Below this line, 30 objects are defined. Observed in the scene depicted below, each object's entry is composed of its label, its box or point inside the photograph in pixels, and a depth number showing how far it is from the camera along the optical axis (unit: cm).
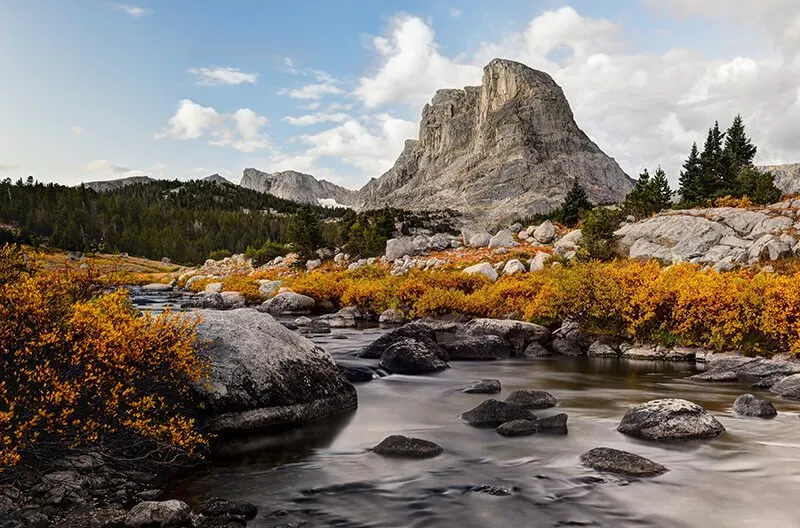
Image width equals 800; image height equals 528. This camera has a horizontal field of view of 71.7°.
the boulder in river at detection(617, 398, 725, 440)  1129
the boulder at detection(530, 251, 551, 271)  3841
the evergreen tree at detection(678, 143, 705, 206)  6331
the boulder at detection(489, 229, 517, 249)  5648
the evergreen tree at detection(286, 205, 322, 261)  6638
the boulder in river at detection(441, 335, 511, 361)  2181
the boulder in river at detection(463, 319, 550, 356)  2347
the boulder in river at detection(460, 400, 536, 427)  1261
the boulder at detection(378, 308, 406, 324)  3228
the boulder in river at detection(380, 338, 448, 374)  1877
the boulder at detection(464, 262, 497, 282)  3691
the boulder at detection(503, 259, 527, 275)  3791
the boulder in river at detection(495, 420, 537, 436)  1169
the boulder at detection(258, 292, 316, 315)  3966
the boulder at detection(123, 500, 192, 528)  702
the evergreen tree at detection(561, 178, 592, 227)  6862
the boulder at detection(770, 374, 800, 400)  1449
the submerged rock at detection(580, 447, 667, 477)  928
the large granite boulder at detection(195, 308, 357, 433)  1114
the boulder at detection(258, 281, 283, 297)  4709
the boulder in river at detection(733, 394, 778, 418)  1280
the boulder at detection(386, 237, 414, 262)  5741
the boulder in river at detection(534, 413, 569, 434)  1198
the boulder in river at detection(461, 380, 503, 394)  1602
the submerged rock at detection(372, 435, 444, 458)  1045
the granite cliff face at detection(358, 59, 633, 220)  15892
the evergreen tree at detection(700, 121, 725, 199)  6253
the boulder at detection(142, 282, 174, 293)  6706
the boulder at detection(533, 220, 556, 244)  5856
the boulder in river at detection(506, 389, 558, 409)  1414
